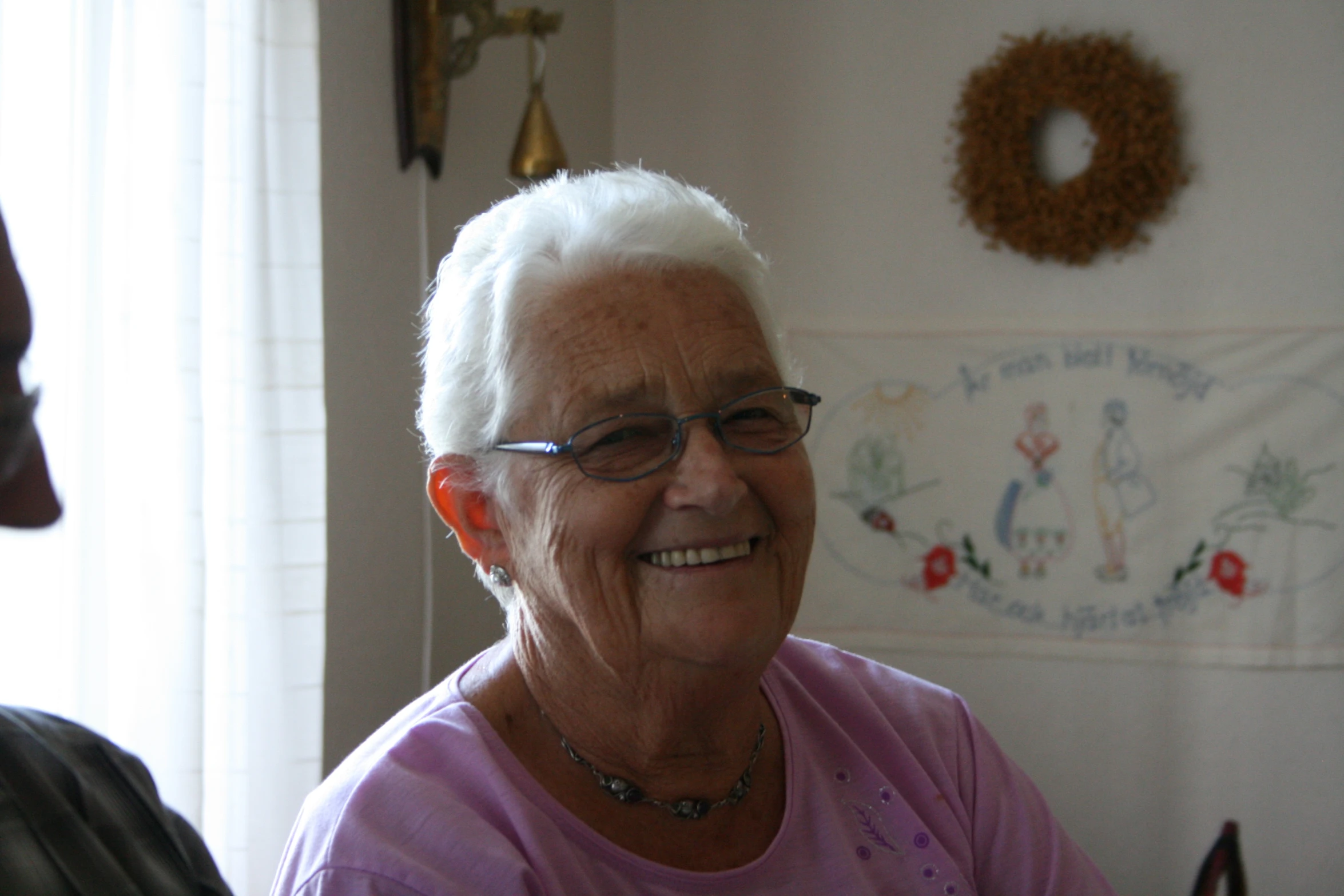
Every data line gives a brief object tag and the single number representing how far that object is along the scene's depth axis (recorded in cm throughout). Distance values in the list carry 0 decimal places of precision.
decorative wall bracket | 212
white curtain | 128
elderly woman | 99
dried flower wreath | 285
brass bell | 228
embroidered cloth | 288
